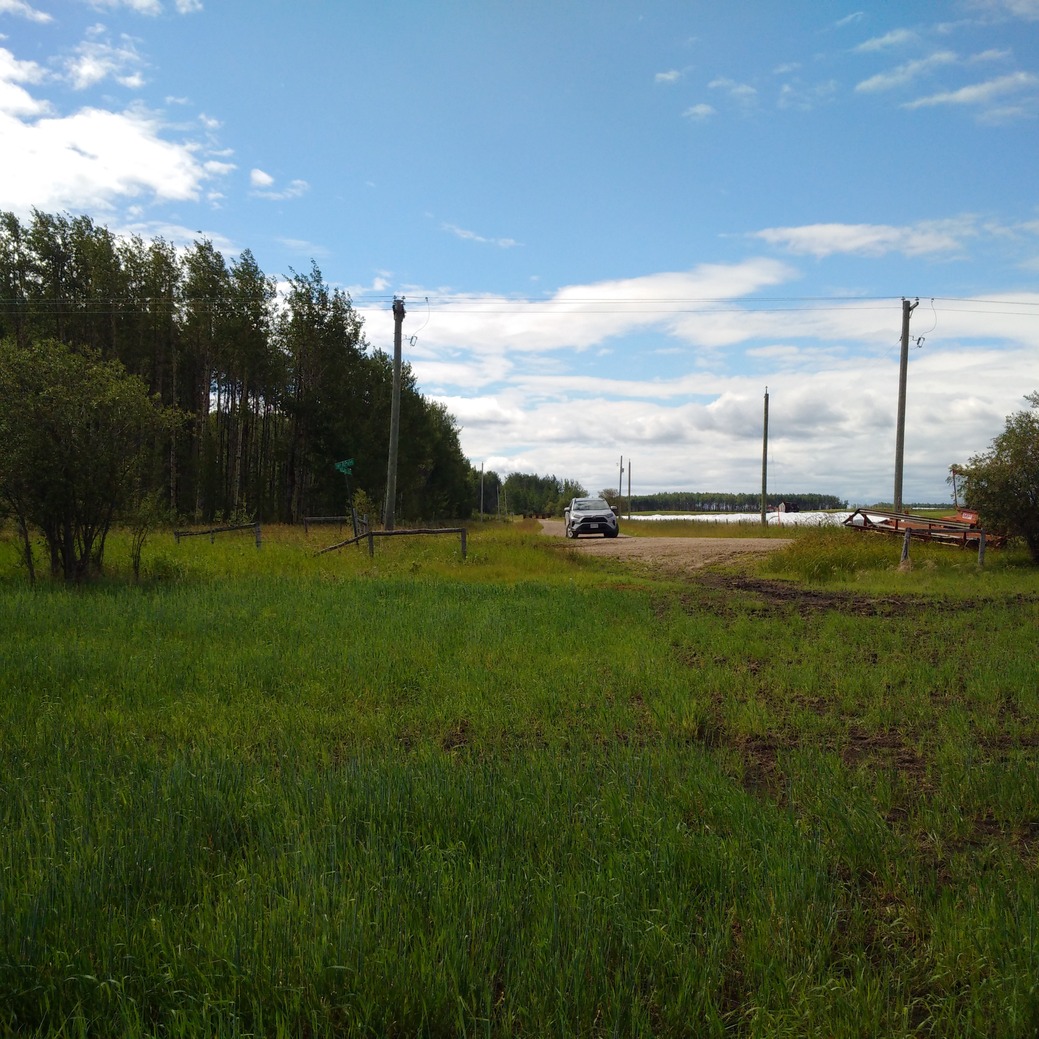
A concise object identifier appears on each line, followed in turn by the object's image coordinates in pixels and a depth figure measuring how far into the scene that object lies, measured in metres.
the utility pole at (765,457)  45.91
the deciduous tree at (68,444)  14.40
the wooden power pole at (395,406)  25.88
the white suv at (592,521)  34.97
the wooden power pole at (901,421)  26.98
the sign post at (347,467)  23.77
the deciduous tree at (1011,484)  20.02
